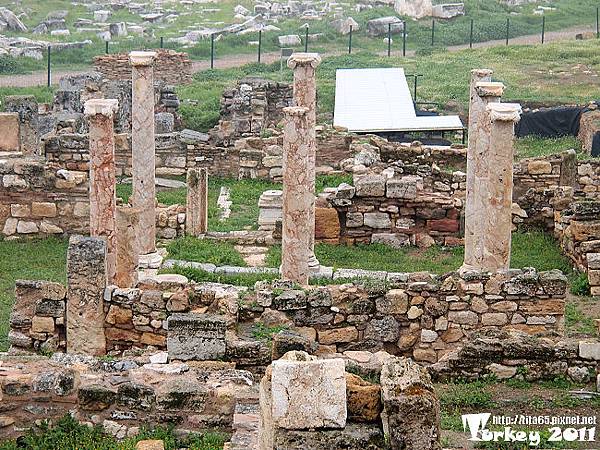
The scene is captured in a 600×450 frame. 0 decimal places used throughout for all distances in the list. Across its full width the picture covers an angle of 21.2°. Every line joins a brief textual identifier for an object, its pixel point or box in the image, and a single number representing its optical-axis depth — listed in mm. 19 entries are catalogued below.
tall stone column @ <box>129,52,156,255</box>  24219
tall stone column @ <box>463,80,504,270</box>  21750
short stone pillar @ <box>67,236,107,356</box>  18938
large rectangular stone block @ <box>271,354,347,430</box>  10359
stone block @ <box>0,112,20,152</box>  32031
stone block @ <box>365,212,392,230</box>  26750
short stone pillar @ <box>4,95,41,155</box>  34781
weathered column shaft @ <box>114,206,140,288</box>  21734
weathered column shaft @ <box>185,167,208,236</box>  26766
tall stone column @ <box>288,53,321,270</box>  24311
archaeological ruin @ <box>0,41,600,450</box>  13859
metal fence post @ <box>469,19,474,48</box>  56569
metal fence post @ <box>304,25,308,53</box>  54022
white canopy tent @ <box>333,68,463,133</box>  36719
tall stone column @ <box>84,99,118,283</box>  22516
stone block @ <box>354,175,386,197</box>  26688
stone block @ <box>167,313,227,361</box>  16109
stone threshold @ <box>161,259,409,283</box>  23453
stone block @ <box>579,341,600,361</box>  16484
